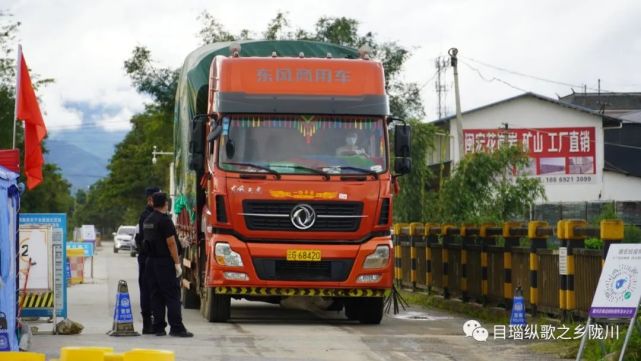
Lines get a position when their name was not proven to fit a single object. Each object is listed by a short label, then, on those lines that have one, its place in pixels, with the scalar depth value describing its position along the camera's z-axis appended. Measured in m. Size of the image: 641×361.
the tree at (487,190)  43.78
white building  69.25
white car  81.25
